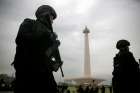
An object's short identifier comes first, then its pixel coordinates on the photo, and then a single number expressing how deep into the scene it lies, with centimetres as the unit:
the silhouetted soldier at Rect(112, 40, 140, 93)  330
